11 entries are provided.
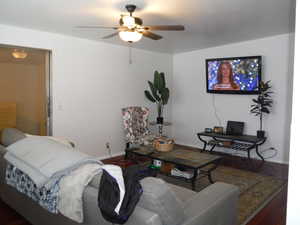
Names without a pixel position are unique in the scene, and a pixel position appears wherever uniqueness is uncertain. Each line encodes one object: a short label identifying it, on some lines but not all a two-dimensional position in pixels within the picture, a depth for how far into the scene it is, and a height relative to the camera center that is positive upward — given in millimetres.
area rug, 2596 -1184
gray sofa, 1241 -699
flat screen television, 4269 +539
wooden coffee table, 2850 -775
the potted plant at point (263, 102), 4093 +2
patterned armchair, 4477 -483
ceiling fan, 2650 +868
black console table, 4047 -760
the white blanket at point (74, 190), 1444 -585
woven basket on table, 3428 -690
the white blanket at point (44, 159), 1566 -446
